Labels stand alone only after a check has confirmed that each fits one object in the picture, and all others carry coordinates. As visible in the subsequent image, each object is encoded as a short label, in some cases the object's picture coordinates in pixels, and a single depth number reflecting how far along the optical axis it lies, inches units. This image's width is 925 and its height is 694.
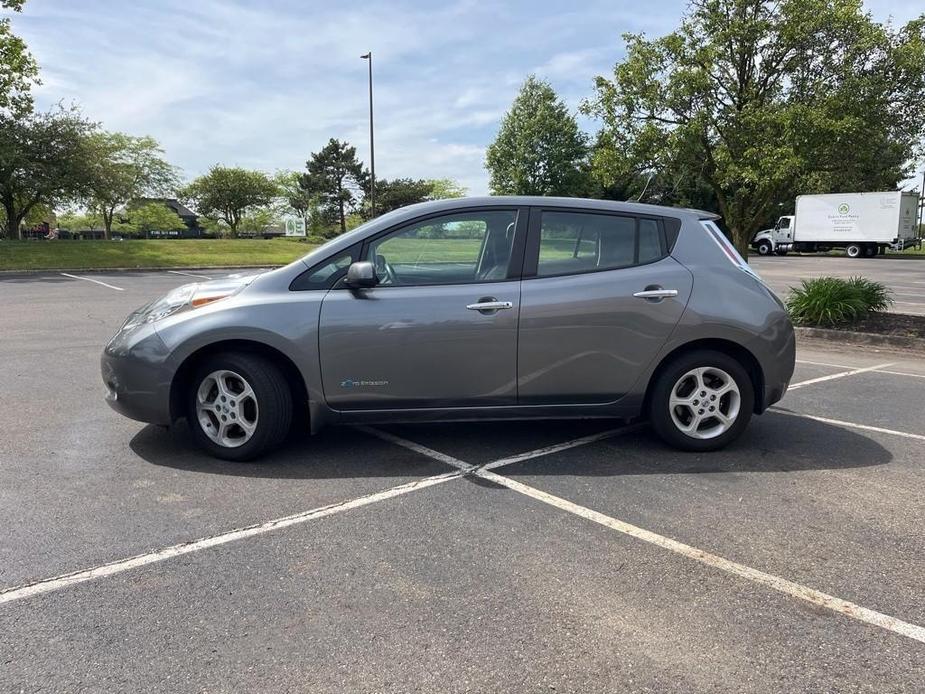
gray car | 161.0
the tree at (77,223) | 3432.6
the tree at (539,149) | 1951.3
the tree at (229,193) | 2561.5
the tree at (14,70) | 965.8
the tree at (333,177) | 2851.9
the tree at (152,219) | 2598.4
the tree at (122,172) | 1359.5
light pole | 1269.7
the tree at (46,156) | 1213.1
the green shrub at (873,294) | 390.0
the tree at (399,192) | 2866.6
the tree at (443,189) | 3295.3
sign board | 2056.0
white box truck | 1330.0
